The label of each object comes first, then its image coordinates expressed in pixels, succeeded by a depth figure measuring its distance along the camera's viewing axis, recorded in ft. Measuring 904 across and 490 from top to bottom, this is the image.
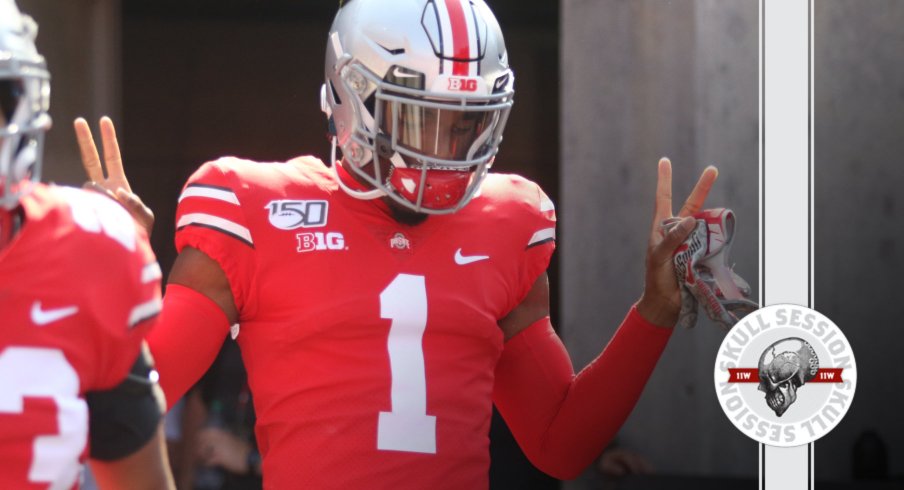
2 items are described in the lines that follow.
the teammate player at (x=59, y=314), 39.50
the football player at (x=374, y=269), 41.05
